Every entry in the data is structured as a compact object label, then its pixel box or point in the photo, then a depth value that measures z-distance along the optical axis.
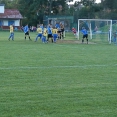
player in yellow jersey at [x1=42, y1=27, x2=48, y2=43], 36.16
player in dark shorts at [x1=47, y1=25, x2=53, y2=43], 36.59
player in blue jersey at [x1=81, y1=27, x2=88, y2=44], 36.54
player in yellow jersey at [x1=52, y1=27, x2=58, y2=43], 36.85
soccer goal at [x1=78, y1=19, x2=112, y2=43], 40.68
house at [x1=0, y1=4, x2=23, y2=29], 87.00
